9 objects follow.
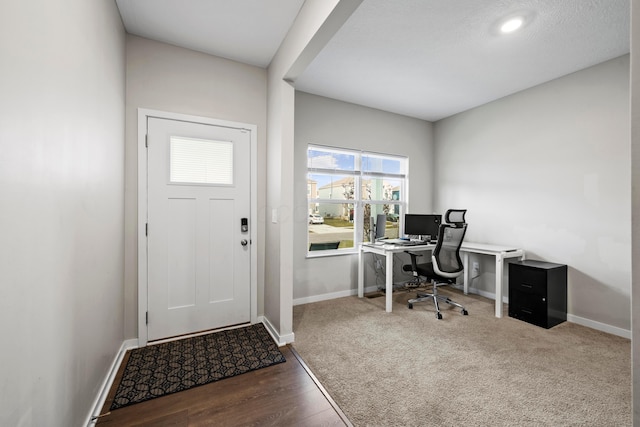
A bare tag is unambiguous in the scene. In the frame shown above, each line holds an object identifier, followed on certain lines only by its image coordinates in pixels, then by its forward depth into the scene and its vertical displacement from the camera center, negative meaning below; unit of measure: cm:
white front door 252 -17
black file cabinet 288 -87
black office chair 319 -52
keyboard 374 -42
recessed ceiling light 222 +158
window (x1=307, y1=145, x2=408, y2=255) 379 +27
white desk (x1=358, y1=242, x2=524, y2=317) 316 -50
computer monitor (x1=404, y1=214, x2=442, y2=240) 399 -18
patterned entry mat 188 -122
